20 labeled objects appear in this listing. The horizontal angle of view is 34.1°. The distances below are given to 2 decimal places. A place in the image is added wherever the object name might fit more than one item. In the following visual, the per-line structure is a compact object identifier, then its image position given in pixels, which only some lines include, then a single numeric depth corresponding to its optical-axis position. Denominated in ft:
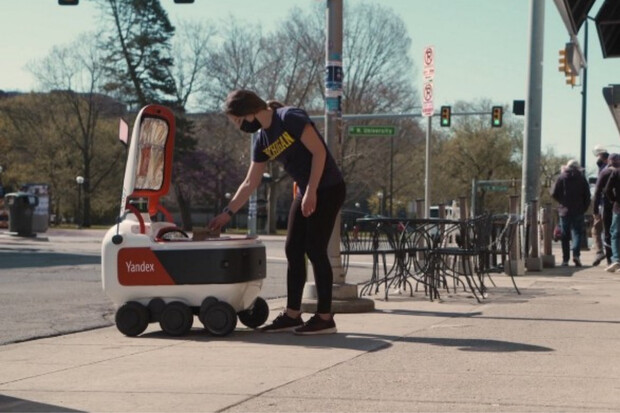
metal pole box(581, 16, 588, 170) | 147.02
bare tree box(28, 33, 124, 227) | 226.38
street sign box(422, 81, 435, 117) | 54.95
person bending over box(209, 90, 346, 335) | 23.12
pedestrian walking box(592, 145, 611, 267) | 51.23
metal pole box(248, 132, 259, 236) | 127.44
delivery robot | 22.98
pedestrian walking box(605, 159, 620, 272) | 46.39
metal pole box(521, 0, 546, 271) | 54.80
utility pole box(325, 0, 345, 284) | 29.63
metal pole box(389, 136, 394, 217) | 204.50
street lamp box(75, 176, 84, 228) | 220.33
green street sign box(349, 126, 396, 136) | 126.62
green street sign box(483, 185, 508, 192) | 237.66
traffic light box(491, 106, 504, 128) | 122.01
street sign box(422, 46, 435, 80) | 54.39
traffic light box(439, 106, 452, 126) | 118.01
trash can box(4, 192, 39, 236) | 106.11
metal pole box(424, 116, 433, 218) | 52.04
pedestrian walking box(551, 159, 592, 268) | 55.47
